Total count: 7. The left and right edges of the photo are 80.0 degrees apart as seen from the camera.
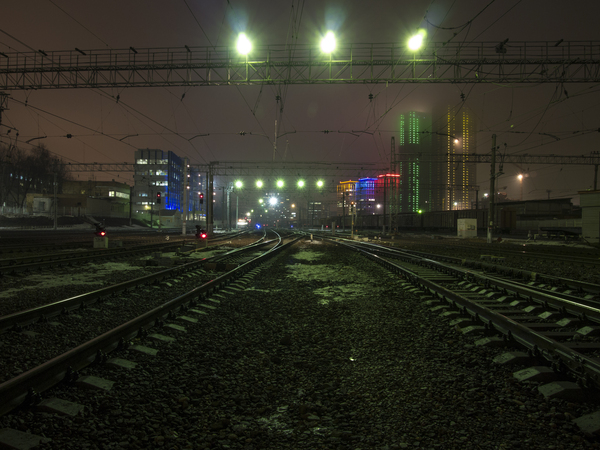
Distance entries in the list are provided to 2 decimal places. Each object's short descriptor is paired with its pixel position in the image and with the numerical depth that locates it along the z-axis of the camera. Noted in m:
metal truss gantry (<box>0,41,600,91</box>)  18.33
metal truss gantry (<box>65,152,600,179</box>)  37.94
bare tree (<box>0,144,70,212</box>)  71.19
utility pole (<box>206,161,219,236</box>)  32.03
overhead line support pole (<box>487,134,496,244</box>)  26.52
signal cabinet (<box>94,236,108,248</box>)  19.50
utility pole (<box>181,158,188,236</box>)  29.02
